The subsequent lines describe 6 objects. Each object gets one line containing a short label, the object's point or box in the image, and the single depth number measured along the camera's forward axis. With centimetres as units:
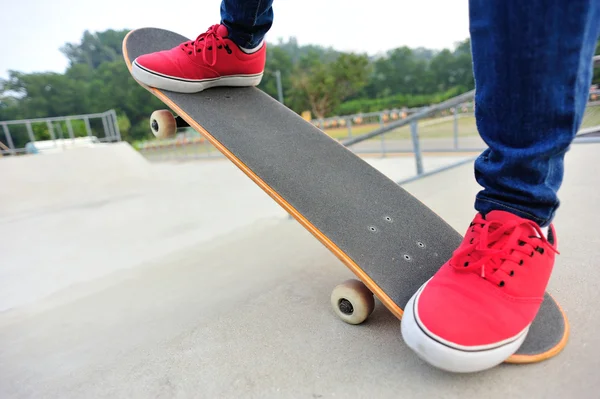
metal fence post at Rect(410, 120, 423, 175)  336
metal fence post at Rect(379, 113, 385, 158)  705
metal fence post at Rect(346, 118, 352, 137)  890
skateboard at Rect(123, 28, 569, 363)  85
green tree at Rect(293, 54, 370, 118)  3888
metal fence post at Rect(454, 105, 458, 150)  621
